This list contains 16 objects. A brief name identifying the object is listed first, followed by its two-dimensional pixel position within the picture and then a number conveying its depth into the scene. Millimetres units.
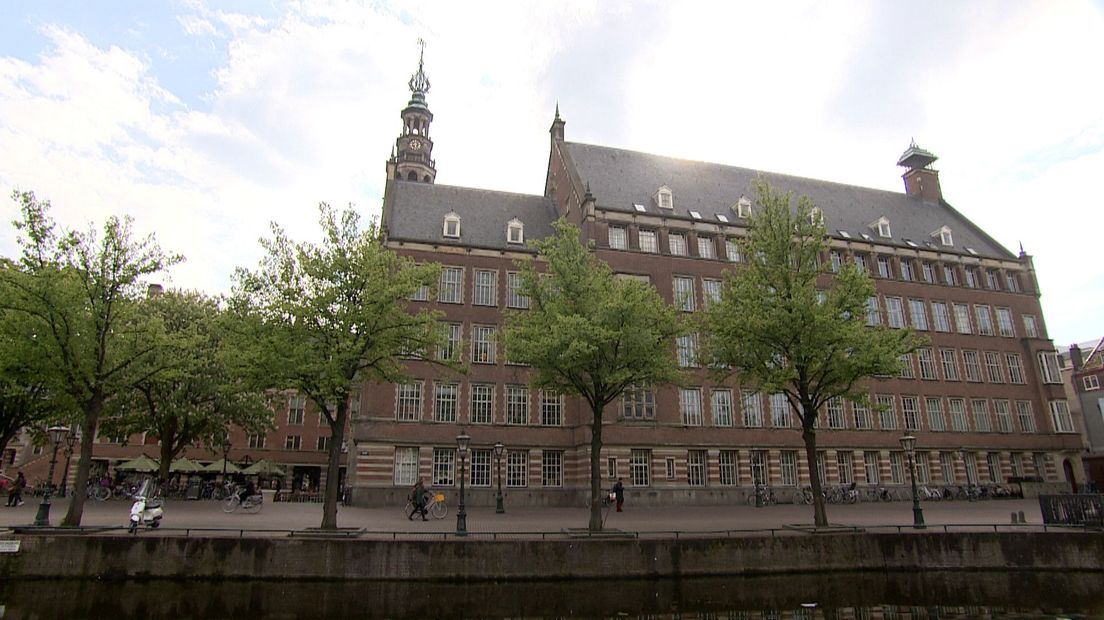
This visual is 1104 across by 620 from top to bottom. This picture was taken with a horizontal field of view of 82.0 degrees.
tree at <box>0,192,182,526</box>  21047
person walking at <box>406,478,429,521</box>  27439
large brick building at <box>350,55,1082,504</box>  38469
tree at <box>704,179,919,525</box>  23281
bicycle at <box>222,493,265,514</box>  29891
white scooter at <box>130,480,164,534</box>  19812
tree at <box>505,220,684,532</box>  22562
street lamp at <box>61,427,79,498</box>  36862
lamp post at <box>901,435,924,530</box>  22356
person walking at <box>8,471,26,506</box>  31344
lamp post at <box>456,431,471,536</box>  20795
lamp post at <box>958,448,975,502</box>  42775
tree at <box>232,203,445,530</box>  21688
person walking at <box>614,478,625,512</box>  33178
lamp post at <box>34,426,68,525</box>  20108
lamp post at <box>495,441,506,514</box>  31969
